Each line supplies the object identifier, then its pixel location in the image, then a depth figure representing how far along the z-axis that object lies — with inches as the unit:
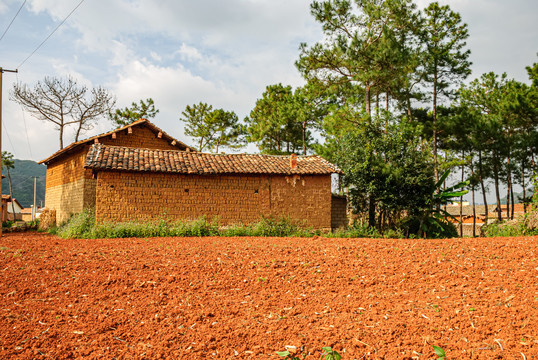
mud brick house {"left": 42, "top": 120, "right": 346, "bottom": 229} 512.4
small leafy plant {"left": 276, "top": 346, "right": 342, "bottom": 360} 118.3
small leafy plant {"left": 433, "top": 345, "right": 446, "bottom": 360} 119.6
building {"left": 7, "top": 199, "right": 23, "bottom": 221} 1525.6
